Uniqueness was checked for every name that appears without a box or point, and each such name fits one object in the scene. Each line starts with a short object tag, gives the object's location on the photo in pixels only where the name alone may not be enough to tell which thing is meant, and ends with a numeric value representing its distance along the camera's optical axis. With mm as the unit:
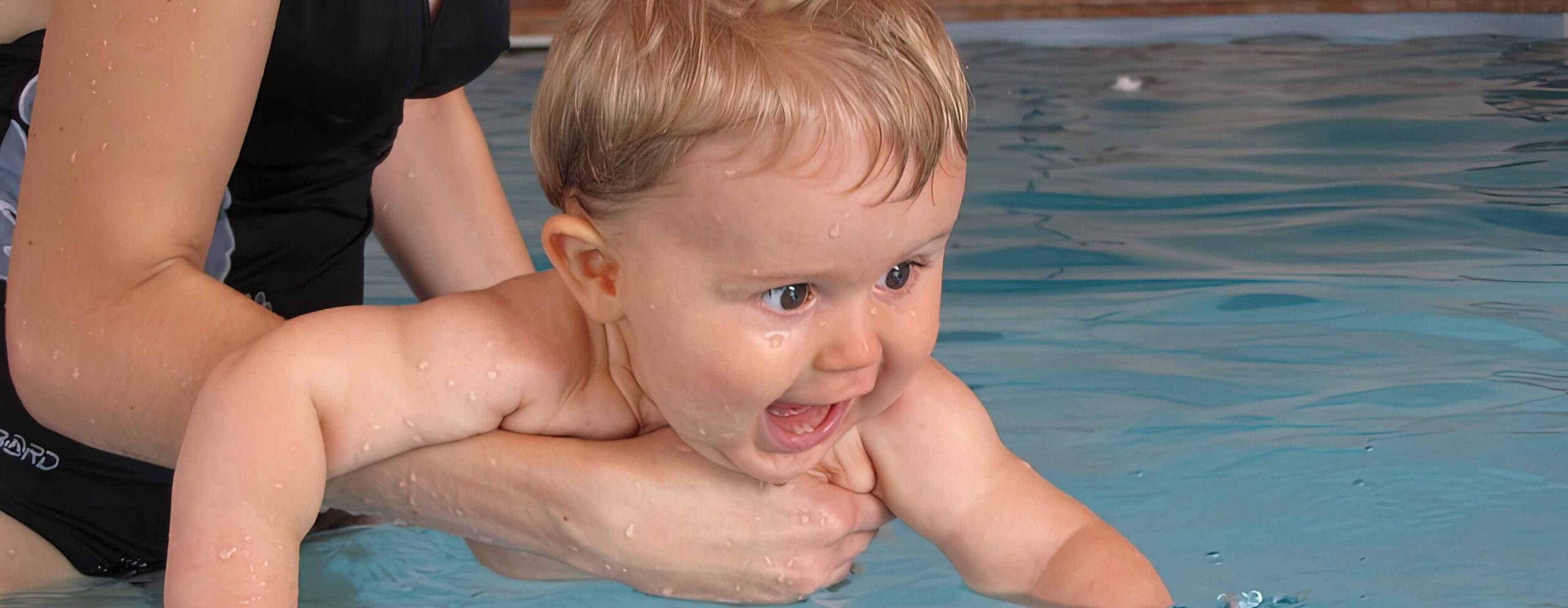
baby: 1258
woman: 1377
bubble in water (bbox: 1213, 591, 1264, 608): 1724
